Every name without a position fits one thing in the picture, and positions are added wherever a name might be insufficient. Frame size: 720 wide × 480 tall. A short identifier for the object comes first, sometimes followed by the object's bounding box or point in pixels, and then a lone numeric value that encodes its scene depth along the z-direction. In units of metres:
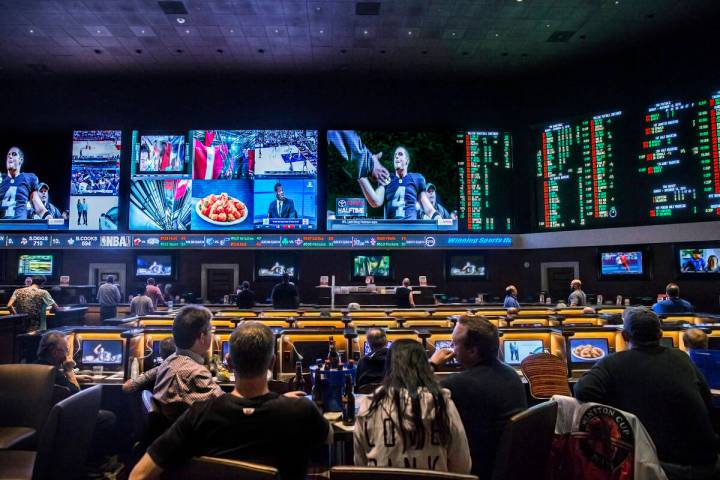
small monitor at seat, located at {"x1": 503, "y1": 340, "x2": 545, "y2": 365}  4.80
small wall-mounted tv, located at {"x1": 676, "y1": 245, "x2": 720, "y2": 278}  8.81
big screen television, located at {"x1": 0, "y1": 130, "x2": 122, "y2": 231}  10.70
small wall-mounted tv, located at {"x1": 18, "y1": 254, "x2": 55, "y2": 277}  11.21
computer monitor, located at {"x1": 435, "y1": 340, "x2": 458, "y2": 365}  4.84
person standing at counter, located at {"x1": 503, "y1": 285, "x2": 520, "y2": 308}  8.01
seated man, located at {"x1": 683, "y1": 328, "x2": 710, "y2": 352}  3.80
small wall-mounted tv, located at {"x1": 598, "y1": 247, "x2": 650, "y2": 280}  9.77
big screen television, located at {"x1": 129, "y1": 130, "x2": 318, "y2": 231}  10.65
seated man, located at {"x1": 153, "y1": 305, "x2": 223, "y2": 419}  2.31
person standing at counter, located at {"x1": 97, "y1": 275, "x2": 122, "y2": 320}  8.96
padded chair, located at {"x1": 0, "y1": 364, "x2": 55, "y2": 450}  3.06
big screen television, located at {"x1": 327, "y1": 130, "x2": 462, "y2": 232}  10.66
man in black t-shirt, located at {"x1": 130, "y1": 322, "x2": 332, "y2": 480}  1.54
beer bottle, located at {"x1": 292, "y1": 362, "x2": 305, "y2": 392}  3.34
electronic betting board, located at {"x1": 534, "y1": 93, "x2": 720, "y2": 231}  8.42
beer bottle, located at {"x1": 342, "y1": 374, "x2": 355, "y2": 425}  2.76
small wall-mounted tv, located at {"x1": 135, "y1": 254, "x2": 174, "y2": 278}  11.22
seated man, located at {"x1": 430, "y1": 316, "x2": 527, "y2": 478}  2.07
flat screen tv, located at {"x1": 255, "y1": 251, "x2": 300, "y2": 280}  11.17
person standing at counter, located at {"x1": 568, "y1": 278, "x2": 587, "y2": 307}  8.41
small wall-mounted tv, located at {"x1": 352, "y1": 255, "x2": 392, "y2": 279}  11.20
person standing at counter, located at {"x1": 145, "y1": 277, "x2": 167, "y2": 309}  8.92
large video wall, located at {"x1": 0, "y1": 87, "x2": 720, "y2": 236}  10.64
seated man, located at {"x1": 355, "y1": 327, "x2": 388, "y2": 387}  3.32
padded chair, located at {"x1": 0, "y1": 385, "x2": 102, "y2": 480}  2.18
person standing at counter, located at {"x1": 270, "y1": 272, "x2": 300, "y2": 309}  7.67
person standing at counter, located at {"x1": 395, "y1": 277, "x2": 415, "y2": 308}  8.45
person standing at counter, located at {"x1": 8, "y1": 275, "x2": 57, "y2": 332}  7.02
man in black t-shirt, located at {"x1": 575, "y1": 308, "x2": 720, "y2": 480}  2.28
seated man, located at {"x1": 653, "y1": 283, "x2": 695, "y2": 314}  6.18
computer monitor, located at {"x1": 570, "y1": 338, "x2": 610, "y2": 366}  4.65
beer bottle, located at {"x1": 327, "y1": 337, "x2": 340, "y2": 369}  3.39
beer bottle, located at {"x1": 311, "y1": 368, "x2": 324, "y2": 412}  3.00
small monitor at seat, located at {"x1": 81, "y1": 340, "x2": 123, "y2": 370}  4.65
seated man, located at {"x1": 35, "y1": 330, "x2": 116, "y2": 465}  3.41
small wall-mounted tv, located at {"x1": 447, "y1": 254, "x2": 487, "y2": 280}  11.35
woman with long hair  1.75
